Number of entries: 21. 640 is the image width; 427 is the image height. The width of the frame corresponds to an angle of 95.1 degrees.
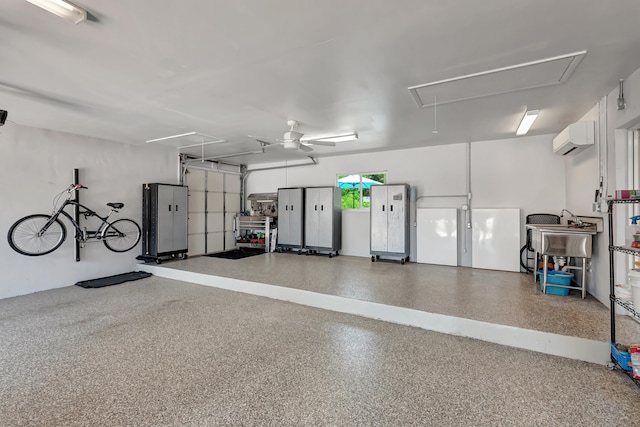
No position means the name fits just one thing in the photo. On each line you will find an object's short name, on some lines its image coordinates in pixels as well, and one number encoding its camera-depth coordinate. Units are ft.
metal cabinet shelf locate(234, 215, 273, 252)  26.40
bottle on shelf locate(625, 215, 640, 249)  7.45
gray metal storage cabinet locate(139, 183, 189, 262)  20.12
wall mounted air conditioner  12.47
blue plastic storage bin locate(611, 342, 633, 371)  7.51
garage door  24.89
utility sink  12.32
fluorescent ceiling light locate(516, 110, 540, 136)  12.46
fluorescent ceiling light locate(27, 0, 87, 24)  6.21
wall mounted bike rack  17.20
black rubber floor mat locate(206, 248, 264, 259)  23.93
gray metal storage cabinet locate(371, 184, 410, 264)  20.71
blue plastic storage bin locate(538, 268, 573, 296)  13.14
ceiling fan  15.30
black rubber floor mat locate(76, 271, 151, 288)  16.92
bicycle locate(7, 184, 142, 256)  15.37
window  23.75
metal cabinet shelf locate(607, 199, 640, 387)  7.25
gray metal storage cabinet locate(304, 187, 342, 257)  23.60
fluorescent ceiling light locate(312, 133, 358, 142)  17.42
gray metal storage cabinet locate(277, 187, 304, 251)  24.88
